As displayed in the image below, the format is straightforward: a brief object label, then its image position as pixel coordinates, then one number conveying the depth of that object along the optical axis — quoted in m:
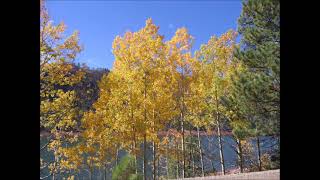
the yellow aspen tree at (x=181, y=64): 9.57
